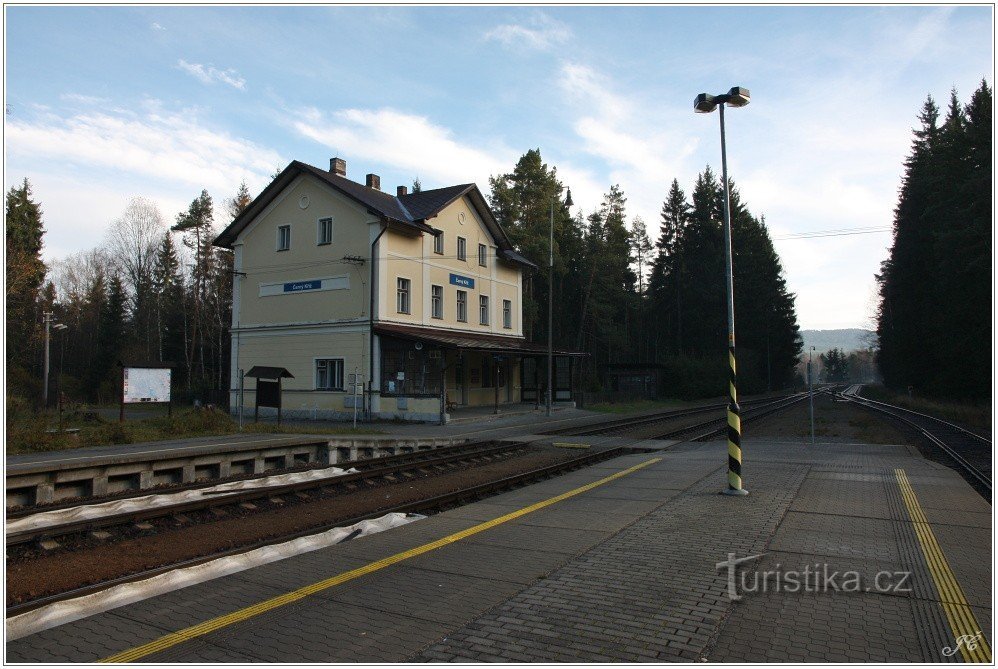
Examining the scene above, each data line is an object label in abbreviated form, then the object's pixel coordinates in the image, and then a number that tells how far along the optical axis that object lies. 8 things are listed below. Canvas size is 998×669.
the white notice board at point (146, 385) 19.89
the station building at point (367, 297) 29.30
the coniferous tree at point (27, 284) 42.50
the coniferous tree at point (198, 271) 49.72
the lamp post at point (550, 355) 29.70
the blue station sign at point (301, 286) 31.20
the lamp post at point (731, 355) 10.25
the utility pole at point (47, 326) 36.67
